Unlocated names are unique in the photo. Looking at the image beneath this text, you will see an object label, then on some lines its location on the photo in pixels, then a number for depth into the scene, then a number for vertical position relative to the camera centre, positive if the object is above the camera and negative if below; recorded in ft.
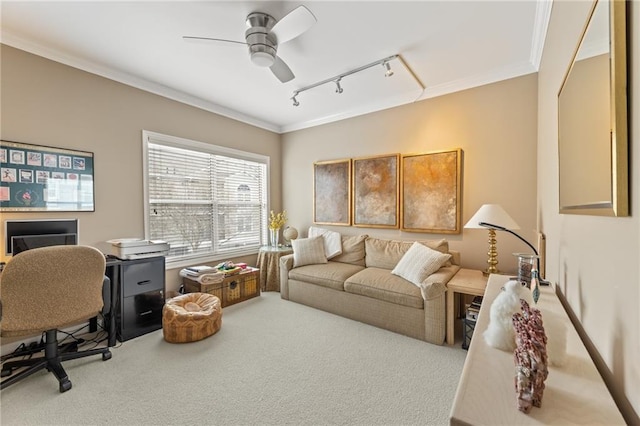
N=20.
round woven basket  8.14 -3.42
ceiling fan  6.09 +4.33
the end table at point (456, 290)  7.65 -2.34
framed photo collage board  7.35 +1.12
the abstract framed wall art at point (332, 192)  13.38 +1.07
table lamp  7.84 -0.33
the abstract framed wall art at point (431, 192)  10.30 +0.80
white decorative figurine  3.09 -1.36
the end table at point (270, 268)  13.46 -2.85
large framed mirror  2.43 +1.07
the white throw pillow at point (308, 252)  12.14 -1.85
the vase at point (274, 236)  14.76 -1.34
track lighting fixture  8.61 +5.03
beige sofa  8.17 -2.78
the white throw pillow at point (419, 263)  8.96 -1.85
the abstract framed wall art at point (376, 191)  11.85 +0.99
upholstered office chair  5.59 -1.84
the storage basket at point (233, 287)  10.73 -3.20
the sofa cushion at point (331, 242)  12.53 -1.47
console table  2.10 -1.66
